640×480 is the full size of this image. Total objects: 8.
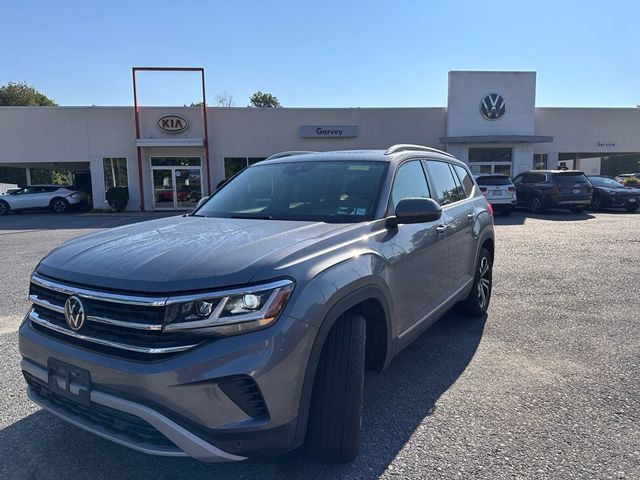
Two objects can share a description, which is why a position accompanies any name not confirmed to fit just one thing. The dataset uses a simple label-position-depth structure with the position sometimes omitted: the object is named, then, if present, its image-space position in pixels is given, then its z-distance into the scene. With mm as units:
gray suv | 2082
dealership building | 23391
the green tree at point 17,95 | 52969
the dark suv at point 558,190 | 17266
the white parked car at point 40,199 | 23594
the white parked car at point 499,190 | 16812
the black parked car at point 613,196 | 18469
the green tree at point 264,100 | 86312
